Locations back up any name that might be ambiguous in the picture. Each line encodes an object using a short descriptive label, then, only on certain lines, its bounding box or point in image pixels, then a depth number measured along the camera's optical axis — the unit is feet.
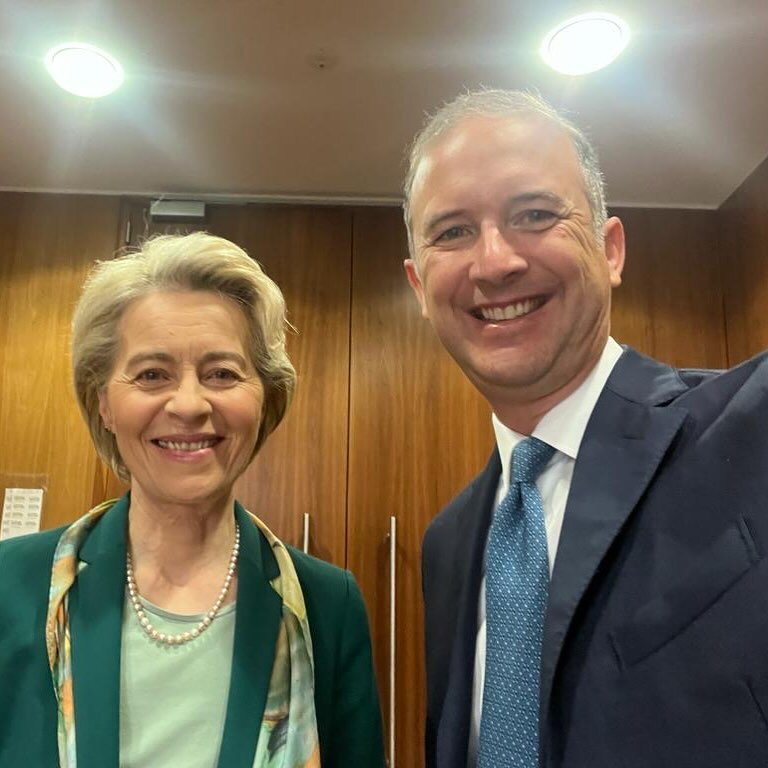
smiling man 2.25
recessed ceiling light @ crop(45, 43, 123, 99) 5.42
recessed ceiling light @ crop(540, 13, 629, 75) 5.07
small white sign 6.88
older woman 2.96
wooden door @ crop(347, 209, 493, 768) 6.98
